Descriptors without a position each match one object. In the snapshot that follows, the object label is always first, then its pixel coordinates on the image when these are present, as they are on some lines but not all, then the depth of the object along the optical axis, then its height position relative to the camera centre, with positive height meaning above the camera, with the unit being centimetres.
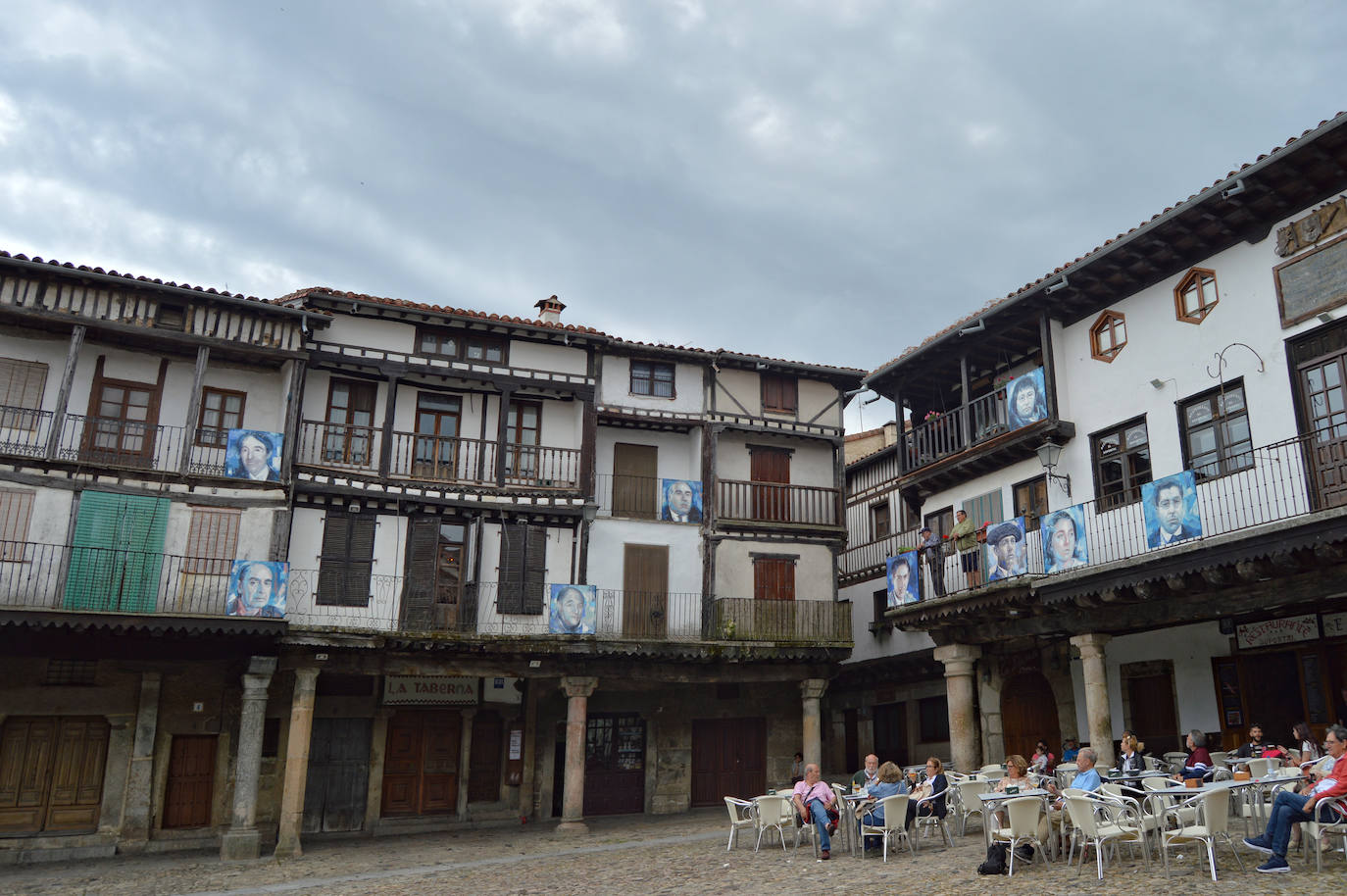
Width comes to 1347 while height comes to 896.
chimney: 2684 +1035
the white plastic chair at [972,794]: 1464 -105
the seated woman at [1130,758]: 1422 -50
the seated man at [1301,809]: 1009 -82
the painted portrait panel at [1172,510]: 1488 +308
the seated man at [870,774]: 1506 -86
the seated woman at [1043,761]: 1586 -66
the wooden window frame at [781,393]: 2772 +859
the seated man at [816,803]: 1422 -120
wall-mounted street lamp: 1894 +480
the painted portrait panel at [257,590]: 1972 +223
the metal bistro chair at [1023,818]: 1155 -109
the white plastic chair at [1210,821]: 1028 -97
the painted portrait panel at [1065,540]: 1711 +298
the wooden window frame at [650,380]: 2647 +845
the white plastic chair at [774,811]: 1523 -138
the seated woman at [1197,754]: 1412 -43
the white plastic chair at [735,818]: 1612 -158
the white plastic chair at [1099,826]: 1085 -111
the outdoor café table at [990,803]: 1177 -98
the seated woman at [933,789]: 1413 -97
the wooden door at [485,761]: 2506 -119
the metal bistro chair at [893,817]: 1352 -128
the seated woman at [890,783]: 1410 -89
